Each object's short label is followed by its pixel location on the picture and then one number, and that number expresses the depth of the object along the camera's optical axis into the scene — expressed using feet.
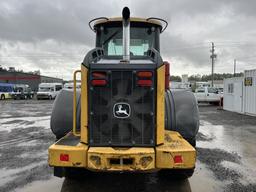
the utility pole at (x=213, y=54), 138.67
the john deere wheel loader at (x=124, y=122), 8.87
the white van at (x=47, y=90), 94.47
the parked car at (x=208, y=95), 65.49
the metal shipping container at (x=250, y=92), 41.16
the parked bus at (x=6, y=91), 95.27
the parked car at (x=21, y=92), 99.94
